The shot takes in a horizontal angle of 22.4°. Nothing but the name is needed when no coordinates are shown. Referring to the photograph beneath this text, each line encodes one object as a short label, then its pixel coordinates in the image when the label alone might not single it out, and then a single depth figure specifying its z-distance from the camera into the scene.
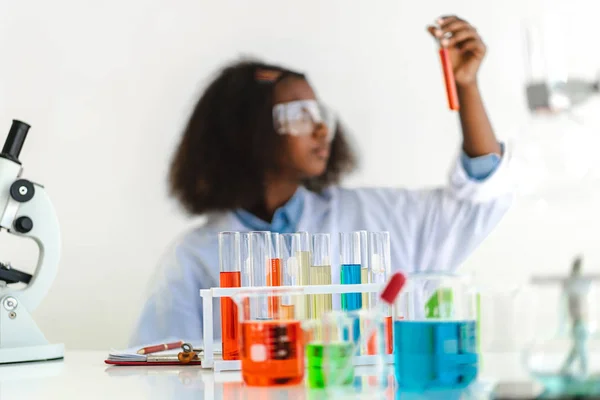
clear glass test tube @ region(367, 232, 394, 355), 1.75
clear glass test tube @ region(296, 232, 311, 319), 1.75
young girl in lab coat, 2.25
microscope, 1.92
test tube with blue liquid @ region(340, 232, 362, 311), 1.72
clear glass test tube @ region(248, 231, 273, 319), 1.74
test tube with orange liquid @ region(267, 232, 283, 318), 1.74
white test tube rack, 1.68
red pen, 1.87
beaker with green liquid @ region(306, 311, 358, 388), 1.47
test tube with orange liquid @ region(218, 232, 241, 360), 1.70
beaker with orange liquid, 1.52
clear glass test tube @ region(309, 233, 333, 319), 1.75
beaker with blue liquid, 1.46
